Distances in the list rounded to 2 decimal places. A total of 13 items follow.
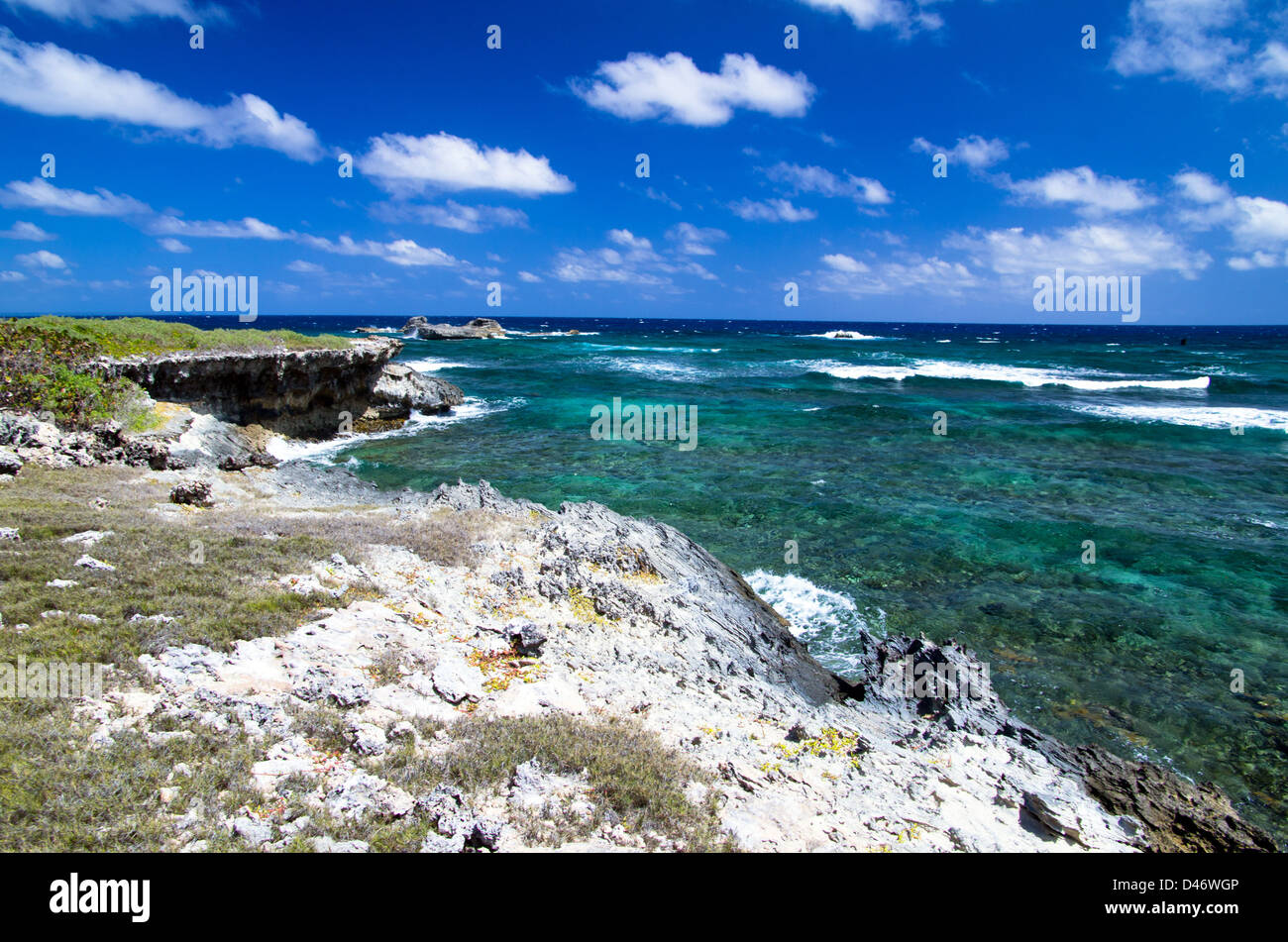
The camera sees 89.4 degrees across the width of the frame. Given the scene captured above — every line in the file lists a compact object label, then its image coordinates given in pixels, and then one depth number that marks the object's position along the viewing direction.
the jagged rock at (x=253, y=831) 4.76
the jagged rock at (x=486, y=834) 5.07
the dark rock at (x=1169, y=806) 7.04
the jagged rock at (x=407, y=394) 33.84
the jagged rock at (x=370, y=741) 6.07
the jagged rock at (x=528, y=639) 8.81
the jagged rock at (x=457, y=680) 7.48
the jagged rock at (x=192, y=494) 13.91
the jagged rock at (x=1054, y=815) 6.48
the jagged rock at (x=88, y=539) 9.51
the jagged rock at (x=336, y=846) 4.82
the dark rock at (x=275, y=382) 22.67
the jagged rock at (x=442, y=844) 4.98
